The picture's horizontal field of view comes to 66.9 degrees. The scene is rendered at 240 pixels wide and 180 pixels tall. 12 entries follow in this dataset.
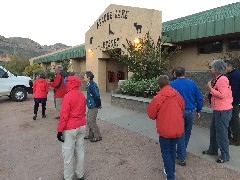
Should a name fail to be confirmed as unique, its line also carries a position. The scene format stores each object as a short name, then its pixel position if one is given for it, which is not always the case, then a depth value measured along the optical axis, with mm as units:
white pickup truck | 10424
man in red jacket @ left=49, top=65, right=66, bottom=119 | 6335
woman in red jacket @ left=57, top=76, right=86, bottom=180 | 2988
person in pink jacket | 3373
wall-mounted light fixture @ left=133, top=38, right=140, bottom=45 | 10242
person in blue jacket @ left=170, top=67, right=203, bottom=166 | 3461
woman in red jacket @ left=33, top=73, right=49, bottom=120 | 6735
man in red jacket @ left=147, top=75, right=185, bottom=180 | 2812
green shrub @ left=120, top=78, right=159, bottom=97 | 7833
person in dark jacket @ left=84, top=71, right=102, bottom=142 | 4523
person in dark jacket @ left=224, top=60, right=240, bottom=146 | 3868
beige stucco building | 9204
